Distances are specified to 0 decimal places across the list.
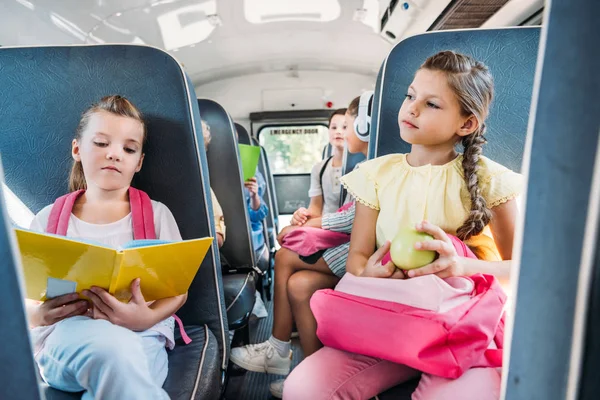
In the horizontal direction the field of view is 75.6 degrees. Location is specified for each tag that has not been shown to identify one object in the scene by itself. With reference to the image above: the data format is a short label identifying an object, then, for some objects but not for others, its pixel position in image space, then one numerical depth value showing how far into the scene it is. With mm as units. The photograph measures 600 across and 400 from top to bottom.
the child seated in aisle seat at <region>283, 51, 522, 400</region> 938
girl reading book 887
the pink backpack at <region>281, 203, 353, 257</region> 1494
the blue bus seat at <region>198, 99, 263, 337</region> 2262
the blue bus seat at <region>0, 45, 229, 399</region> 1289
